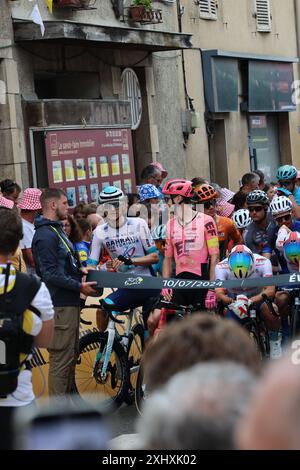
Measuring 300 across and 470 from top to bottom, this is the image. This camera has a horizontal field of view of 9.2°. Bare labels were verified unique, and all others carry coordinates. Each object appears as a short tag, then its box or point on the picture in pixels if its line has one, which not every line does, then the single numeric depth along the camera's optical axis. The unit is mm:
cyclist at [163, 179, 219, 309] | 15071
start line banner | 14784
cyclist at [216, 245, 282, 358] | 15046
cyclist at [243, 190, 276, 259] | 16705
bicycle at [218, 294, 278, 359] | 15096
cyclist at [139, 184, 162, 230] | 17917
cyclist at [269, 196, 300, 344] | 15670
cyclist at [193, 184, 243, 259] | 17416
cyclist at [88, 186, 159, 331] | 15370
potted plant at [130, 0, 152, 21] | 33261
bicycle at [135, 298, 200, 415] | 14160
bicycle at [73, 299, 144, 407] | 14722
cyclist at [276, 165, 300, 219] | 21483
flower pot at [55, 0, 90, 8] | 29219
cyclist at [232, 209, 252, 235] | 18065
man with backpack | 8739
